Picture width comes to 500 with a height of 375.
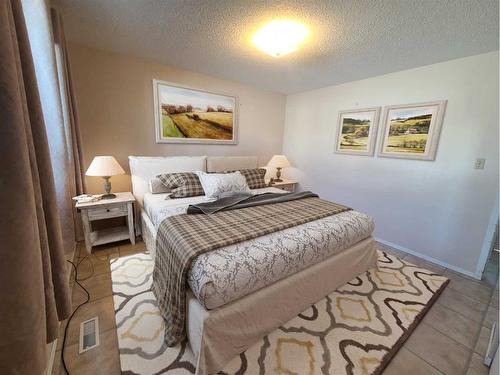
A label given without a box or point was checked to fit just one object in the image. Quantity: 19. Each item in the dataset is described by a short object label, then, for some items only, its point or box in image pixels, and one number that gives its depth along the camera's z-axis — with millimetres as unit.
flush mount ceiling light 1744
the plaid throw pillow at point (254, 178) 3004
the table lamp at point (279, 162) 3629
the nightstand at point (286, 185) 3634
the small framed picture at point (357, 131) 2861
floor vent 1299
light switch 2088
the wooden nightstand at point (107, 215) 2191
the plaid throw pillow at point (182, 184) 2445
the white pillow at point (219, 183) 2436
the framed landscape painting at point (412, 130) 2348
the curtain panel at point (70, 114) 1693
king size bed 1140
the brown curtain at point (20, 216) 535
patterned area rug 1229
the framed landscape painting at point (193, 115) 2797
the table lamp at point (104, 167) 2172
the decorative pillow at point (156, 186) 2533
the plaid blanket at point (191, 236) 1266
